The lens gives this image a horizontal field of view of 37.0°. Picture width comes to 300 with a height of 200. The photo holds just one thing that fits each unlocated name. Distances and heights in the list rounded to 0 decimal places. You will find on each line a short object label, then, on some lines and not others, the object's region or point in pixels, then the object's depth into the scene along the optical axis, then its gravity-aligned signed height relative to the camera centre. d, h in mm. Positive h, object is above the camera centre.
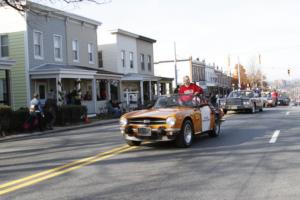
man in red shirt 14318 +320
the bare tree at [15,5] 18409 +4234
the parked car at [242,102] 26469 -349
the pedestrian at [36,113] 19359 -414
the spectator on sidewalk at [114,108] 29669 -484
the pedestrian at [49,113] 20469 -451
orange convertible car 10859 -562
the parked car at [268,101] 40366 -564
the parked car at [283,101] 46438 -685
